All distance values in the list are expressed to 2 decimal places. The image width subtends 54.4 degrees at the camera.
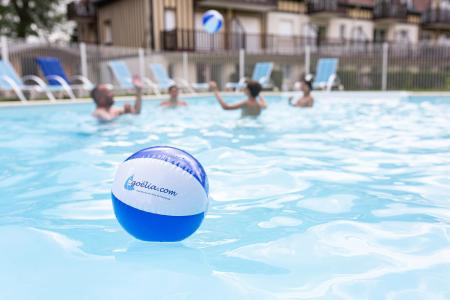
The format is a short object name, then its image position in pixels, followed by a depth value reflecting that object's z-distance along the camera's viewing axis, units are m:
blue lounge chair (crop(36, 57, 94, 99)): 12.40
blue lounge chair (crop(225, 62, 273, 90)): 16.16
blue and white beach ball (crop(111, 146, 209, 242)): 2.18
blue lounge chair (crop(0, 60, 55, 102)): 10.82
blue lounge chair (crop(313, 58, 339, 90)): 15.62
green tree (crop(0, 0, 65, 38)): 28.75
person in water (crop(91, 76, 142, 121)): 7.36
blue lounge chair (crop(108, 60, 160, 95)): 13.88
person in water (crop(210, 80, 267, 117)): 7.64
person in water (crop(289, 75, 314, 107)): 9.45
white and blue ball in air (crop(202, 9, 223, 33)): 11.09
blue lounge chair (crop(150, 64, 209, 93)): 14.97
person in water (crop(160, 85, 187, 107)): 10.14
